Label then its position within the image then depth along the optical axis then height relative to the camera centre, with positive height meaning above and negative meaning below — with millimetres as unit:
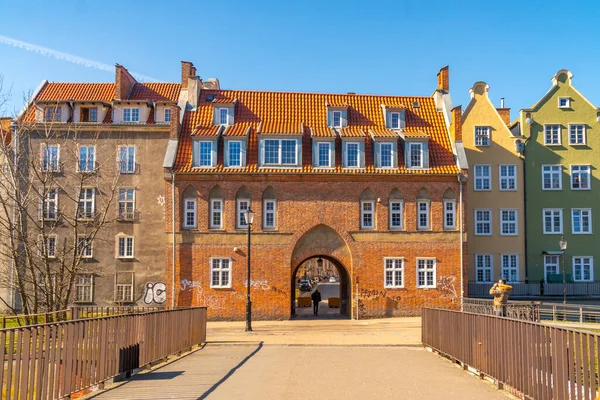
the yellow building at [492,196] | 37031 +3925
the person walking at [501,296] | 22688 -1384
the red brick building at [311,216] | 32125 +2284
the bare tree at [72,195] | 34156 +3553
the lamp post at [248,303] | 26125 -2004
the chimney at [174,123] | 33062 +7329
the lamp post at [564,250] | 33875 +604
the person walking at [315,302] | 36562 -2661
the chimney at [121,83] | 38938 +11349
